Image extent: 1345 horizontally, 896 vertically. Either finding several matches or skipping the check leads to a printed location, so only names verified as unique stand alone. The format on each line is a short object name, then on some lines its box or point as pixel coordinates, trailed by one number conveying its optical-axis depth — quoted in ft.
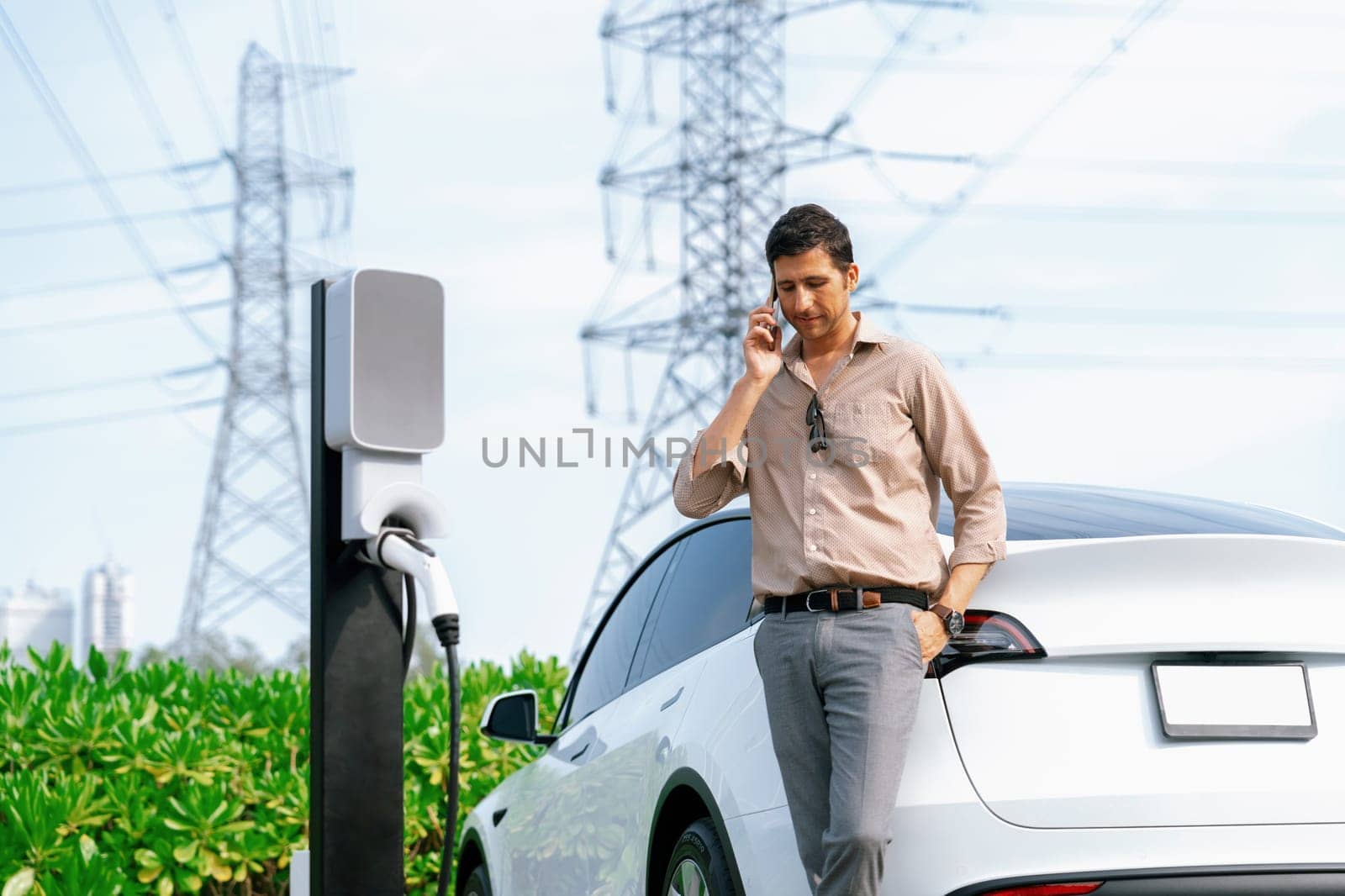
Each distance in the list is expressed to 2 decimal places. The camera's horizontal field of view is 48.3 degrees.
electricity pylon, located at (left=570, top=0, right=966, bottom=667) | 66.08
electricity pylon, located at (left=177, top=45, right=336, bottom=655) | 92.27
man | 8.87
